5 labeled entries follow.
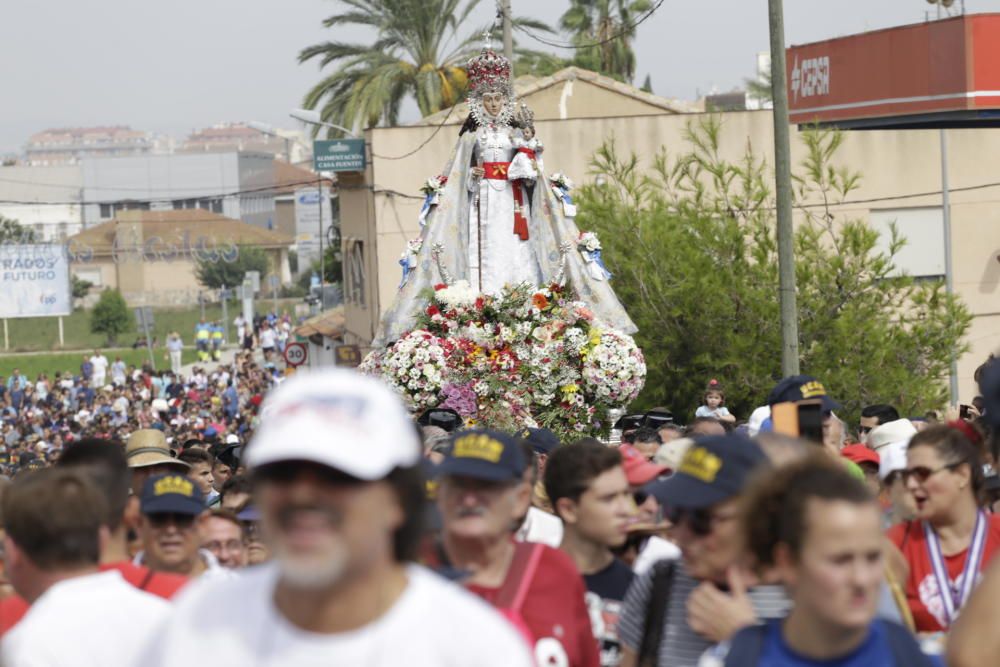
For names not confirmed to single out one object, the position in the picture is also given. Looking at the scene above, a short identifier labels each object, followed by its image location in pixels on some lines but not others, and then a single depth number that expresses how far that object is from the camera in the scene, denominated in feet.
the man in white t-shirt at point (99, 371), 171.83
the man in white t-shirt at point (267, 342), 185.04
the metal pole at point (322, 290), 145.07
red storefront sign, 89.51
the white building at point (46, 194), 515.91
